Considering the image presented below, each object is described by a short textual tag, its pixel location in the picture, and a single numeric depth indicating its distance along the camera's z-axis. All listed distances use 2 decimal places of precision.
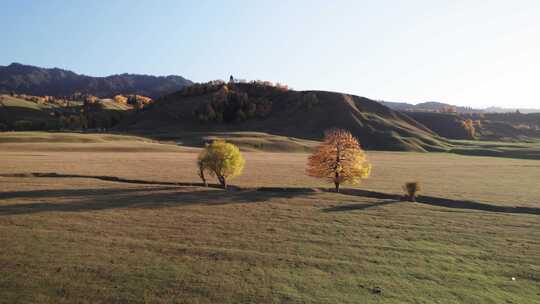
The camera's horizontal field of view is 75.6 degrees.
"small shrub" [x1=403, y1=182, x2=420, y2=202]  39.75
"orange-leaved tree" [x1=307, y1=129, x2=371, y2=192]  43.41
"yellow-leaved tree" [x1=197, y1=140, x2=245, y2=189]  42.06
